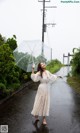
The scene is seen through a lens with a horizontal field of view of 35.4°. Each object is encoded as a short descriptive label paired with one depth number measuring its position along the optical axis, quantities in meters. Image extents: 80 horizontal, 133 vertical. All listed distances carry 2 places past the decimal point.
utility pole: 12.05
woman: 3.71
